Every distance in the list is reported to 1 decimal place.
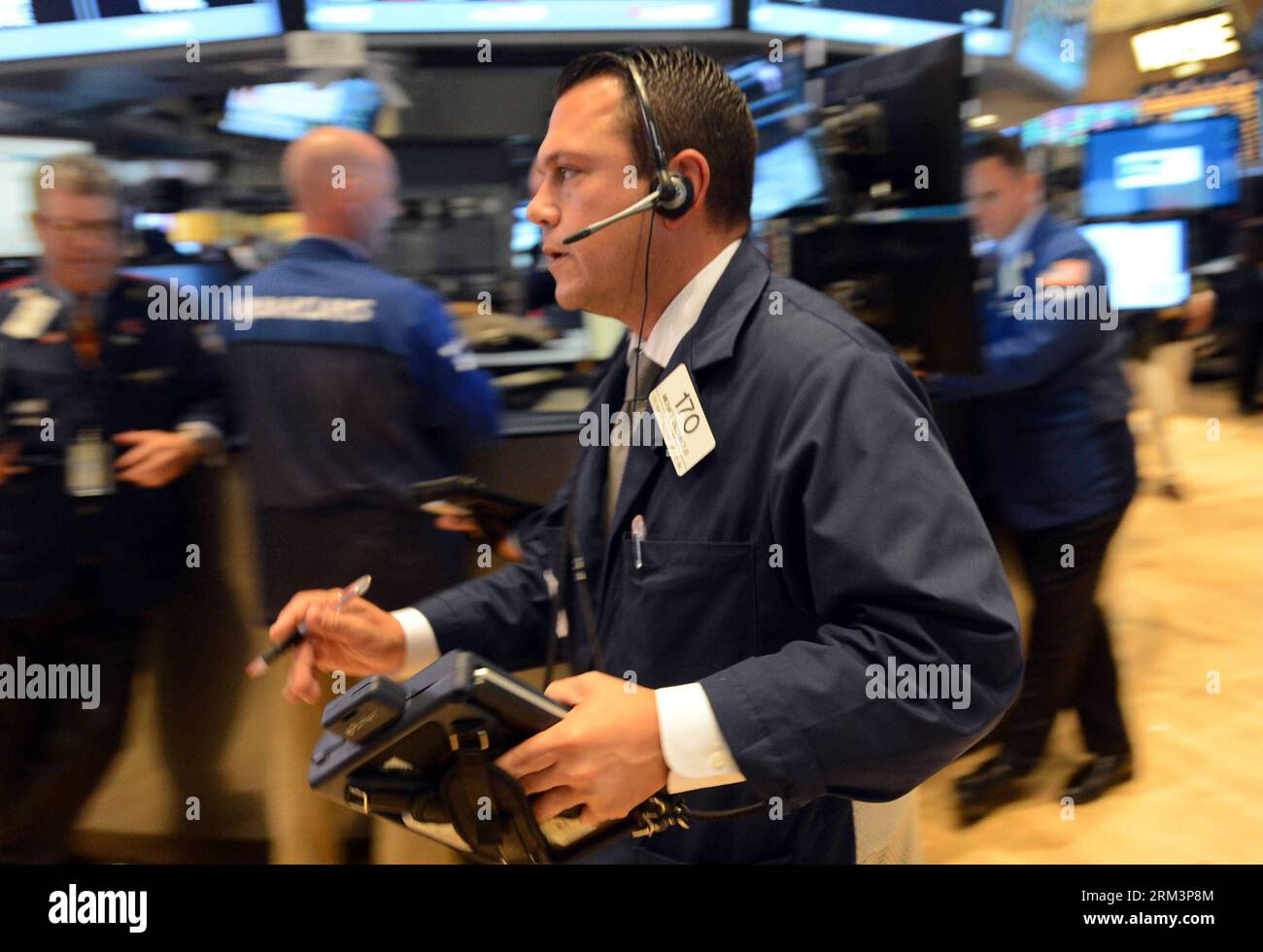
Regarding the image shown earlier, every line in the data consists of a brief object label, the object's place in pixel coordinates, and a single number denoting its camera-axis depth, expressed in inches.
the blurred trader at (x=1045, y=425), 114.0
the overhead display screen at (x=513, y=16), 120.3
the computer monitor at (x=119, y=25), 121.5
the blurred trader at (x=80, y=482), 100.0
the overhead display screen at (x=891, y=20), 130.5
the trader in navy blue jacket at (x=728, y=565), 38.9
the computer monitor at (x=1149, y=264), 214.2
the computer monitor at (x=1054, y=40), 156.3
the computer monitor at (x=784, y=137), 102.5
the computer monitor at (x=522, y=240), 153.3
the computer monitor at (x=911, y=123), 90.6
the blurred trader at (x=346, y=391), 94.9
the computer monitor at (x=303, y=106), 138.1
